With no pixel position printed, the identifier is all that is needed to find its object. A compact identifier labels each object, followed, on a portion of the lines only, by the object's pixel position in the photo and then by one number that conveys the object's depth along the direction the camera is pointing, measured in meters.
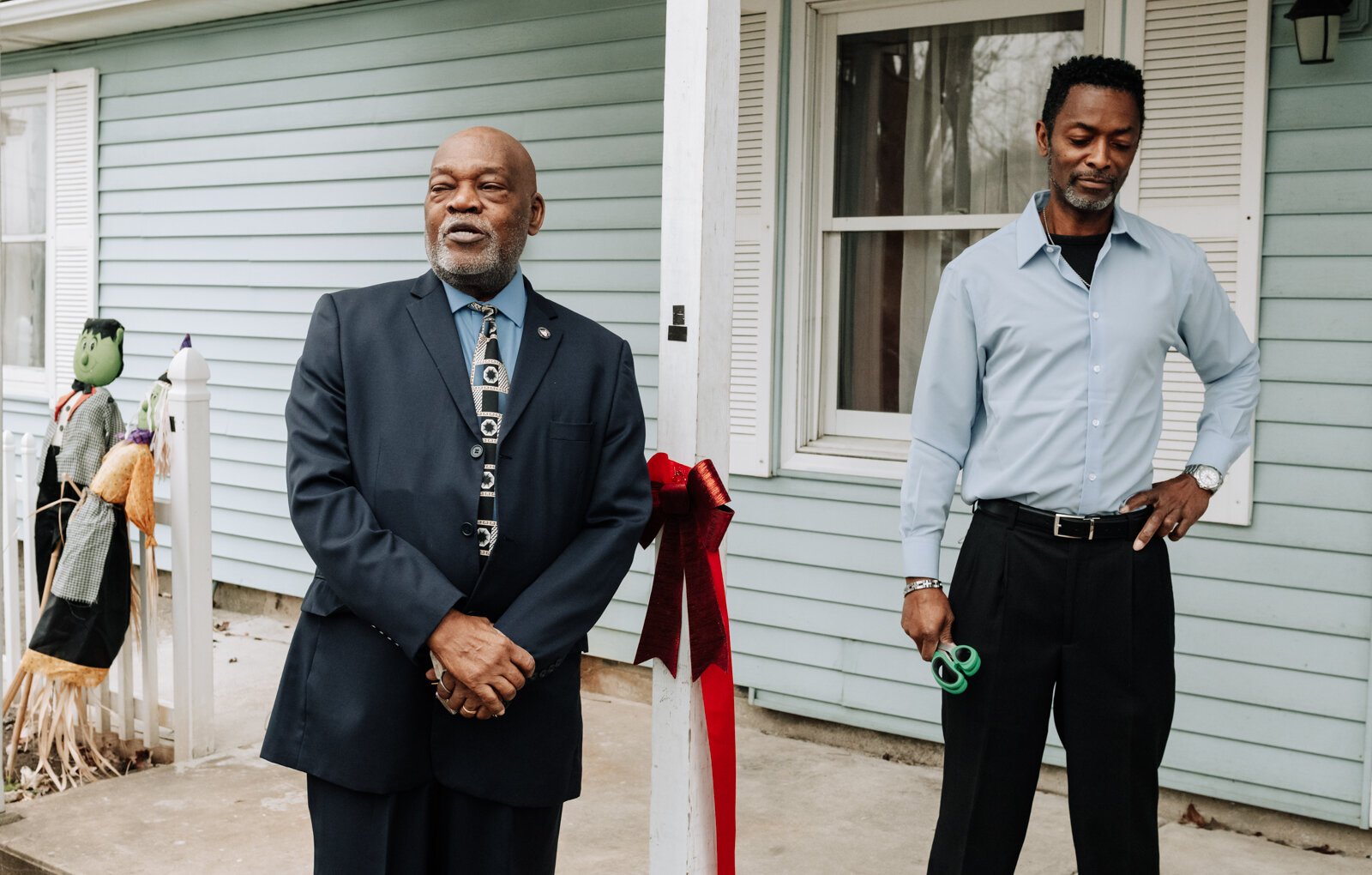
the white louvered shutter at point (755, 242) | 4.72
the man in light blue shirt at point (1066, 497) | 2.44
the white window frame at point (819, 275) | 4.62
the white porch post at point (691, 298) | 2.37
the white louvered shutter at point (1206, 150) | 3.80
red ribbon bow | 2.36
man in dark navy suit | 2.16
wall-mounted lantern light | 3.58
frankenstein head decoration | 4.48
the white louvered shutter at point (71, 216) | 7.46
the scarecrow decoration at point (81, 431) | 4.45
